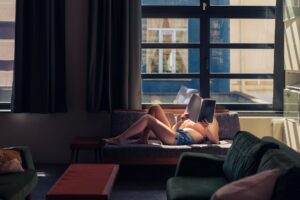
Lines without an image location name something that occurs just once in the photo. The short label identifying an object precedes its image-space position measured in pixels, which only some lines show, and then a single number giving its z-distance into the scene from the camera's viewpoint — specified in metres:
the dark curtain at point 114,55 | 5.74
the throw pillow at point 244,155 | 3.06
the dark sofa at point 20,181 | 3.23
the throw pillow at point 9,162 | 3.70
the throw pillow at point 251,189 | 2.41
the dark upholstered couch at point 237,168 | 2.45
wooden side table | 5.29
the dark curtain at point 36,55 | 5.71
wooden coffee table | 3.17
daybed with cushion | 4.93
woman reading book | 5.11
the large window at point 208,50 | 6.07
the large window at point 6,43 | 5.96
